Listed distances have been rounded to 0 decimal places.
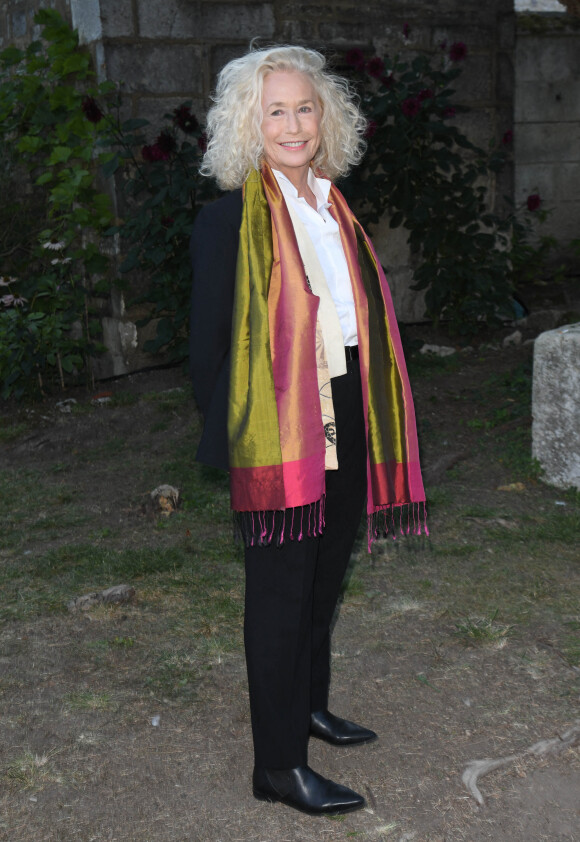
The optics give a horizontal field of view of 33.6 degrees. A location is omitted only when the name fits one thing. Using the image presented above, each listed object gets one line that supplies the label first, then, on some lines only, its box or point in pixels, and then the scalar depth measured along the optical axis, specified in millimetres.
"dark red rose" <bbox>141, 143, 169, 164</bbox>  5949
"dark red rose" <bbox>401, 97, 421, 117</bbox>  6504
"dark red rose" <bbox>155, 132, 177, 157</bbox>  5887
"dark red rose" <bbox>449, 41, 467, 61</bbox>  6734
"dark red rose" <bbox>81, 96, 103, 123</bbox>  6082
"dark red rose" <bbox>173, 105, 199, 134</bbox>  5785
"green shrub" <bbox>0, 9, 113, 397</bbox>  6566
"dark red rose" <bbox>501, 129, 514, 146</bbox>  7316
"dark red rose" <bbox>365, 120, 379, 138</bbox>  6149
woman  2262
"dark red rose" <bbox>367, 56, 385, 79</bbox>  6461
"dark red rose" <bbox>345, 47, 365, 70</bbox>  6574
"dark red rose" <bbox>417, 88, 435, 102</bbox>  6629
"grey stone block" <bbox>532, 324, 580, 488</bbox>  4500
